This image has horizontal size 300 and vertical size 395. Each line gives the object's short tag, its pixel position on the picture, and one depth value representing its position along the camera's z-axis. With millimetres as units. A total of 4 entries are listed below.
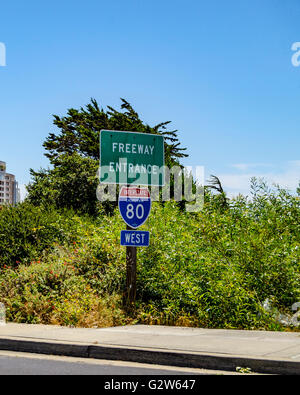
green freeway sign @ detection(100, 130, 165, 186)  12023
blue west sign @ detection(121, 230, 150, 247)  11633
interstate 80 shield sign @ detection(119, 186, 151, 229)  11805
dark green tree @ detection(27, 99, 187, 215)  26031
